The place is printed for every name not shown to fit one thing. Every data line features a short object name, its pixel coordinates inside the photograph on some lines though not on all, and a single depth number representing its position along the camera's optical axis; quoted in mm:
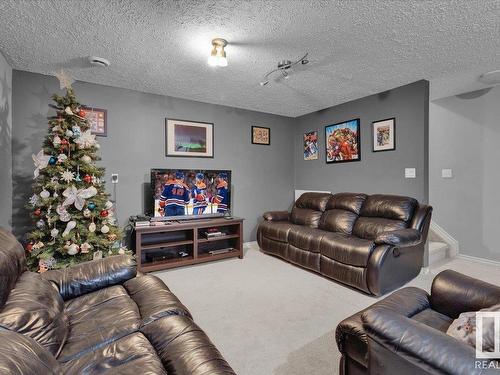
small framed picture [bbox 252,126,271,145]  4672
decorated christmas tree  2566
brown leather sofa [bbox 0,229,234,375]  945
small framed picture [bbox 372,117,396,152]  3631
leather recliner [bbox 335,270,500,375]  852
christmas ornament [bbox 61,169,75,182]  2588
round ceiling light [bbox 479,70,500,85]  3048
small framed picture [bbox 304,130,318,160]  4762
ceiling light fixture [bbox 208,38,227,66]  2340
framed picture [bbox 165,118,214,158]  3877
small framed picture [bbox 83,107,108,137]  3333
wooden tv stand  3312
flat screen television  3520
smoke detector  2623
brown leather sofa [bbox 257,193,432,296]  2613
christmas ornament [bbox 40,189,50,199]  2531
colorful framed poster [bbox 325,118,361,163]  4098
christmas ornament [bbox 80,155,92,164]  2734
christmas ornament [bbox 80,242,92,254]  2648
